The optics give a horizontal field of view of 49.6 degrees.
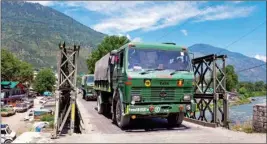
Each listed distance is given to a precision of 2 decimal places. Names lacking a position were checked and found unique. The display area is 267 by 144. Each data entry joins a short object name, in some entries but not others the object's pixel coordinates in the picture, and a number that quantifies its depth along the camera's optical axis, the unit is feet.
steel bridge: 30.22
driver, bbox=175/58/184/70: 31.28
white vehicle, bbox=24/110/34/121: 150.53
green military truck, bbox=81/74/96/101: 90.52
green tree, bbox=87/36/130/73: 161.99
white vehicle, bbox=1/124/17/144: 63.01
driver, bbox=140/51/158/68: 30.30
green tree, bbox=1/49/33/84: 225.97
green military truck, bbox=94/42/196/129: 29.27
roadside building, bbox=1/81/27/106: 216.04
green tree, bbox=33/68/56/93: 314.10
